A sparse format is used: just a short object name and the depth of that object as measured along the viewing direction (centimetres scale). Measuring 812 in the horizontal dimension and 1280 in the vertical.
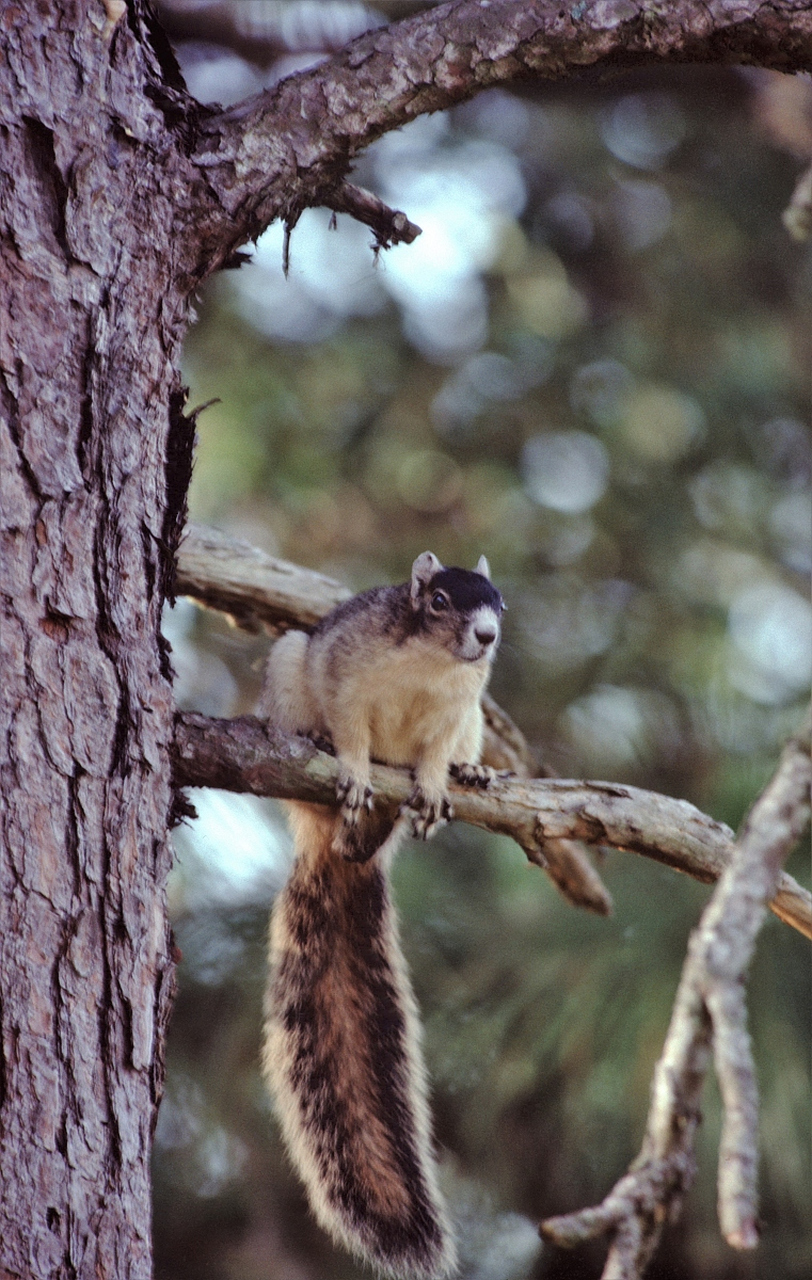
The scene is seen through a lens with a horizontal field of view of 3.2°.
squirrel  830
